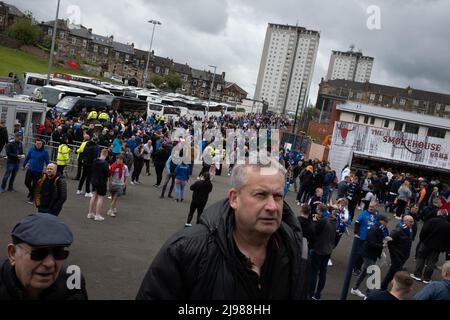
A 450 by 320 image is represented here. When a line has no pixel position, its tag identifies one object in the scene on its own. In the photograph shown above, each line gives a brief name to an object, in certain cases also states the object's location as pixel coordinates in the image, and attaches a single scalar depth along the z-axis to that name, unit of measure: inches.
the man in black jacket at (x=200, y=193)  490.3
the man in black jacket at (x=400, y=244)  372.2
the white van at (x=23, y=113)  717.9
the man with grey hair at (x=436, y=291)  189.5
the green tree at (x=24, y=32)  3476.9
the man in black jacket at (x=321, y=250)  337.1
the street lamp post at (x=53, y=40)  1302.4
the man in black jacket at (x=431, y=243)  443.5
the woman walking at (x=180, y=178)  615.6
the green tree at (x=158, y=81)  4609.3
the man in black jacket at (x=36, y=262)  99.7
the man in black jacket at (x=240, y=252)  87.6
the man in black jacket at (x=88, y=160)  576.7
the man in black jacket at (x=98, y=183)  463.8
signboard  1256.8
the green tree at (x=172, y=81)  4498.0
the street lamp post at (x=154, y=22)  2664.9
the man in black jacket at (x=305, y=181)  770.2
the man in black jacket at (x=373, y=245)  363.6
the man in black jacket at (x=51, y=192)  324.5
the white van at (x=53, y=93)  1509.6
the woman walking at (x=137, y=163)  734.5
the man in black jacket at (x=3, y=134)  599.5
